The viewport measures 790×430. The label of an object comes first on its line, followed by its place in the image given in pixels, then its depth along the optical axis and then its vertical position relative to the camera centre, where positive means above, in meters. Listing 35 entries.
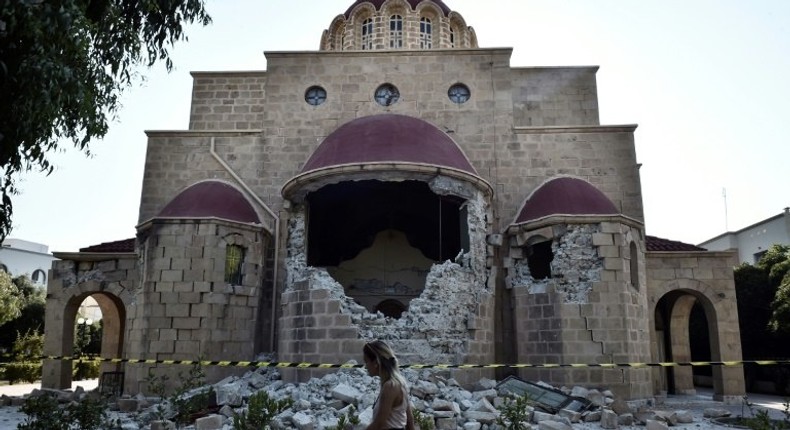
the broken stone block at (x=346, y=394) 9.20 -1.12
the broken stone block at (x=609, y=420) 9.38 -1.50
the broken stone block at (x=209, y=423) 8.40 -1.44
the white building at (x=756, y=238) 27.66 +4.29
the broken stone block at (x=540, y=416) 9.05 -1.41
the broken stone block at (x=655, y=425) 9.01 -1.51
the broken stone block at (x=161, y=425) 8.33 -1.47
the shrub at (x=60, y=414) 6.61 -1.11
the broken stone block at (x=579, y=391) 11.21 -1.28
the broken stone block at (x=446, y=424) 8.58 -1.45
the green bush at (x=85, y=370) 24.36 -2.14
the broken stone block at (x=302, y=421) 8.14 -1.37
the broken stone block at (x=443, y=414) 8.76 -1.34
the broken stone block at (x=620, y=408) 10.33 -1.44
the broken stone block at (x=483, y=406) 9.16 -1.28
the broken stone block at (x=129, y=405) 11.36 -1.62
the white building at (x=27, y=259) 43.53 +4.28
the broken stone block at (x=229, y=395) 9.80 -1.24
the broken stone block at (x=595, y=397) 10.80 -1.34
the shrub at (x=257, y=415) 6.24 -1.00
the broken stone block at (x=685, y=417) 10.43 -1.60
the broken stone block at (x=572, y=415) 9.60 -1.47
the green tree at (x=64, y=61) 6.04 +2.81
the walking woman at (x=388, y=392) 4.11 -0.48
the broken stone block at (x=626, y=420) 9.84 -1.57
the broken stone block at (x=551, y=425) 8.42 -1.43
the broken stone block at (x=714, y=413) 11.73 -1.74
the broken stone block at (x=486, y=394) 10.16 -1.23
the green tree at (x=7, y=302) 21.12 +0.51
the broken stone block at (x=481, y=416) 8.82 -1.39
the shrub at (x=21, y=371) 20.75 -1.87
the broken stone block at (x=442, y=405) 9.02 -1.25
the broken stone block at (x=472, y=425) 8.48 -1.46
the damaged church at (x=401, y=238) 12.24 +1.93
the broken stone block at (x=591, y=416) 9.74 -1.50
